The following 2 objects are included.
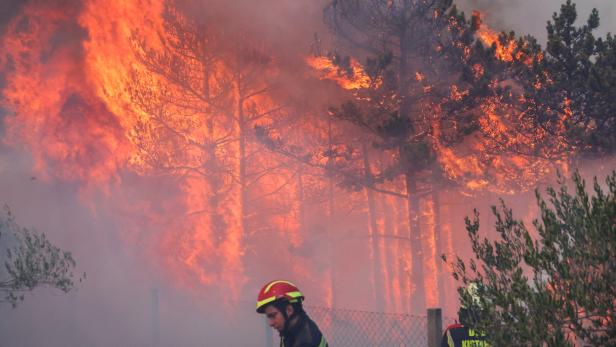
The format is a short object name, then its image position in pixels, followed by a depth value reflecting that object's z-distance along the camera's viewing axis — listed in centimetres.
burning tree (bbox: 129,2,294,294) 3009
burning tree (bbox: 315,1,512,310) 2394
